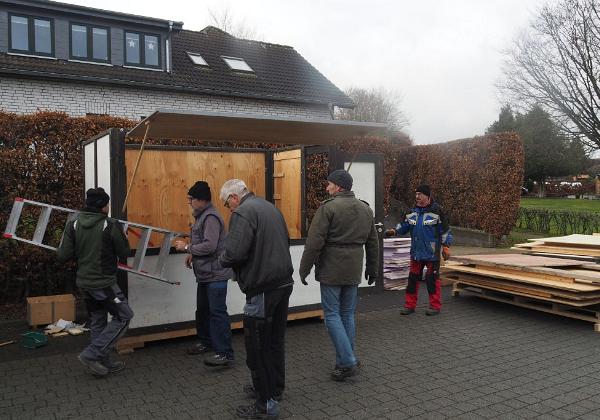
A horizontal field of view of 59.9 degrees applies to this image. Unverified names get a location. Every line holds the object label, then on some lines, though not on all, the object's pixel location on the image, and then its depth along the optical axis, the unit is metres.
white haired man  3.86
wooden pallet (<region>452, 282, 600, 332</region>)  6.57
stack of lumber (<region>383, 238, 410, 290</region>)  8.84
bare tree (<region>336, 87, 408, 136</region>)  39.44
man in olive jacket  4.59
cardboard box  6.30
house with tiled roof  14.80
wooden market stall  5.46
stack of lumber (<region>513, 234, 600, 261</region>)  8.55
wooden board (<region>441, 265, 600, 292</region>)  6.50
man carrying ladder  4.68
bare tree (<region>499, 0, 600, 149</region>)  18.50
